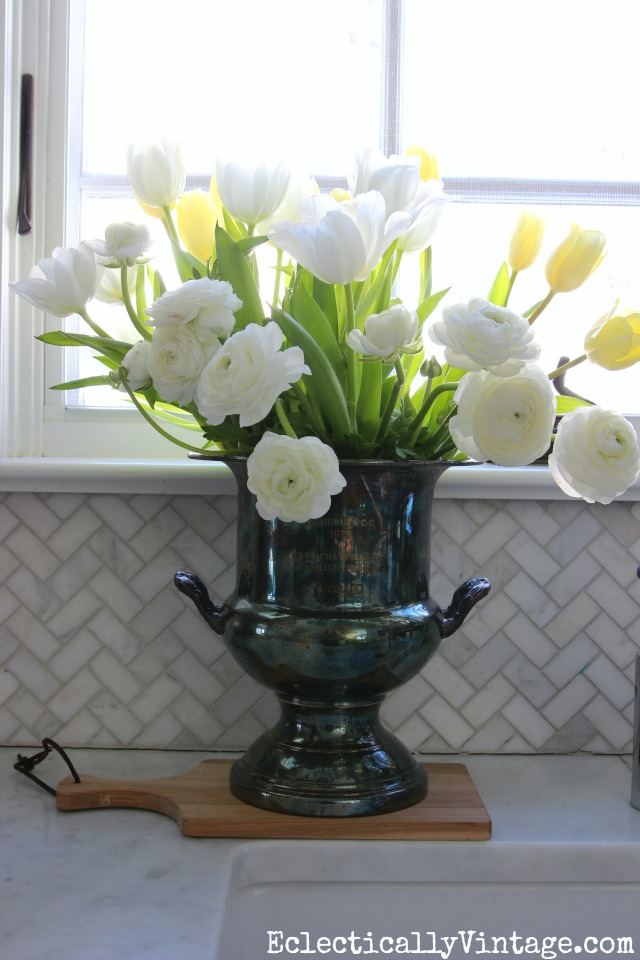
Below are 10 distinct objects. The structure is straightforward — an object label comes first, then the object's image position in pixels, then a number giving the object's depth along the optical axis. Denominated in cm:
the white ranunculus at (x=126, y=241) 85
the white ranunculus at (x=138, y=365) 84
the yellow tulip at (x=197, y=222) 93
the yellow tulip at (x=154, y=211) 96
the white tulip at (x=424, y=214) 85
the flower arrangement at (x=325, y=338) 78
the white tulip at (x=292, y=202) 93
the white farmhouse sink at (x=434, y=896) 89
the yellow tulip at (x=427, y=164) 96
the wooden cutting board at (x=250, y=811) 90
